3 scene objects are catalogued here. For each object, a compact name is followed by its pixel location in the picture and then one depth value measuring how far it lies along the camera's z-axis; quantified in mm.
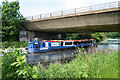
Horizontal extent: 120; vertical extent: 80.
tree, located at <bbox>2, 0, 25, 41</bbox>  19781
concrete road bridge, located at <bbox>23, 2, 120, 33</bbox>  14234
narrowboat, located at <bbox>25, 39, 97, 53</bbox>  14347
